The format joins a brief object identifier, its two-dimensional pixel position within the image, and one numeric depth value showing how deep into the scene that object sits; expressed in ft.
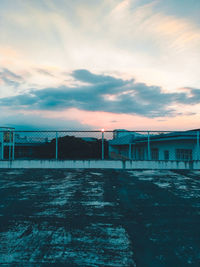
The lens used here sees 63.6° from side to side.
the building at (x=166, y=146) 41.03
